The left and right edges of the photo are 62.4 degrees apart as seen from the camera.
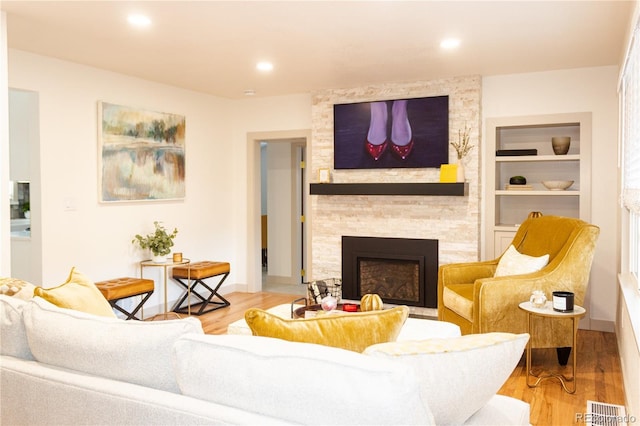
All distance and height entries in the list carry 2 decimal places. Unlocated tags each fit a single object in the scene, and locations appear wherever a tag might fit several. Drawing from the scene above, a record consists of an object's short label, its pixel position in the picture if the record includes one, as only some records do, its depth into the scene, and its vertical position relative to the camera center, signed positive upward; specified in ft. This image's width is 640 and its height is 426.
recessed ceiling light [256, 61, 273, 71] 15.48 +4.10
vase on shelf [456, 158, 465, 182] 16.81 +0.91
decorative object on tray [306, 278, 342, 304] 17.40 -2.94
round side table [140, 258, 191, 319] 16.82 -1.97
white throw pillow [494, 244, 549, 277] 13.32 -1.57
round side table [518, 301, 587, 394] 11.04 -2.63
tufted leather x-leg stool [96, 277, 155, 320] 14.48 -2.43
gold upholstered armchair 12.25 -2.09
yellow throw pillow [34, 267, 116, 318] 7.07 -1.29
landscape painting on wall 16.44 +1.63
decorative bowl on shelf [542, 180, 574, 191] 16.33 +0.54
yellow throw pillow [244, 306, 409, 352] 5.24 -1.26
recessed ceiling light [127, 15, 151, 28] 11.34 +4.00
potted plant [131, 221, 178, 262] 17.20 -1.30
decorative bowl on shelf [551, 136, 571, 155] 16.25 +1.80
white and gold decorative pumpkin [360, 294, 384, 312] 9.21 -1.77
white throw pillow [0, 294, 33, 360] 6.09 -1.52
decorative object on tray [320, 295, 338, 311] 11.27 -2.17
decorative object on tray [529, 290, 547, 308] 11.54 -2.13
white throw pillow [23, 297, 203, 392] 5.05 -1.43
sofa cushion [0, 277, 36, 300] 7.91 -1.30
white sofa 3.94 -1.53
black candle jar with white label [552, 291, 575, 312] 11.12 -2.10
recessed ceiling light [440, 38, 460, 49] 13.03 +4.02
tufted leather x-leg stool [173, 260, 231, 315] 17.90 -2.60
